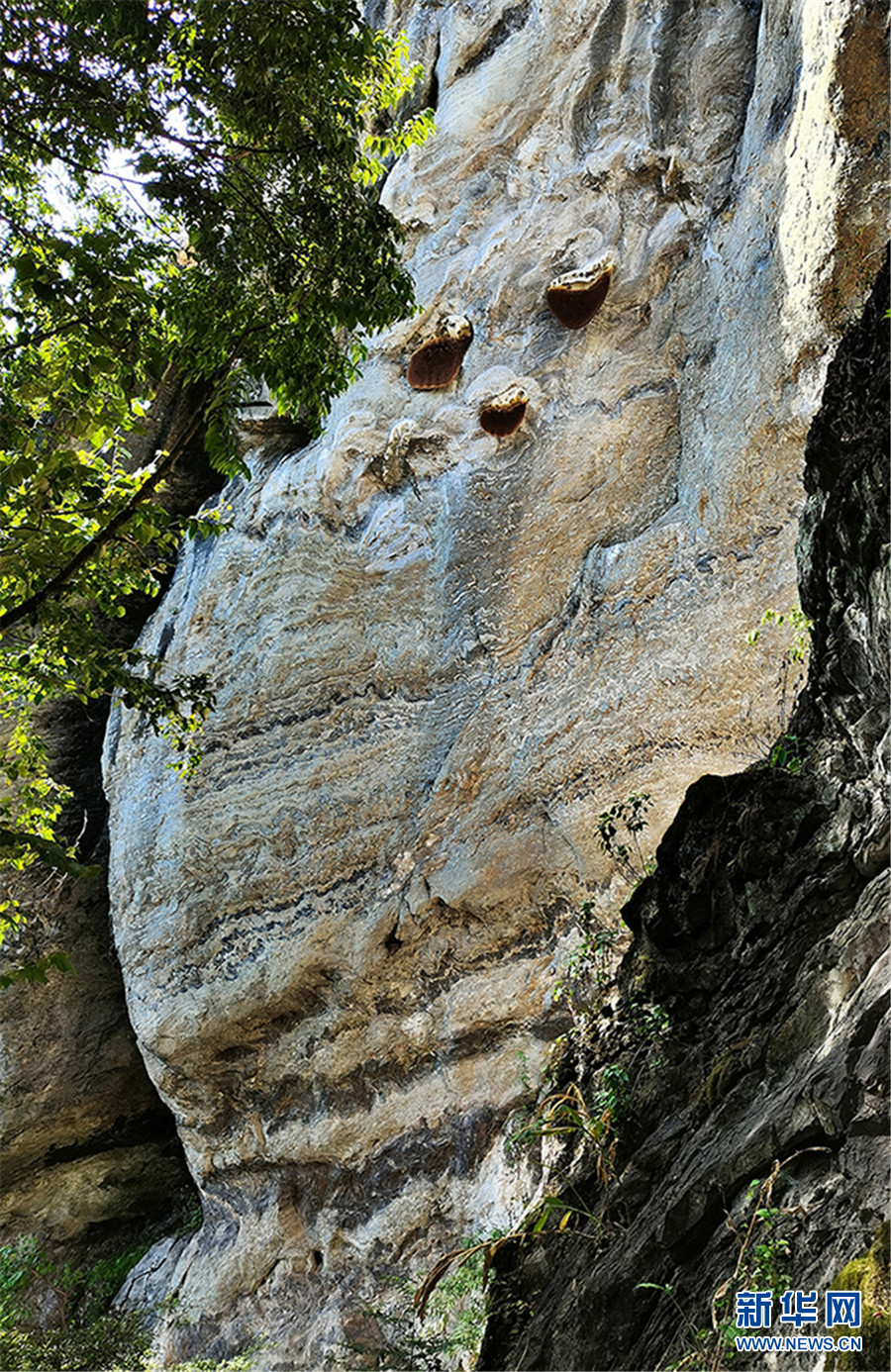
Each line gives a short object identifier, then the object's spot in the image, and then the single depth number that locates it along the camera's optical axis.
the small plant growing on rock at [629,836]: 7.43
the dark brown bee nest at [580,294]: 9.70
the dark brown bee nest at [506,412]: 9.68
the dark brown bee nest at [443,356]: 10.27
